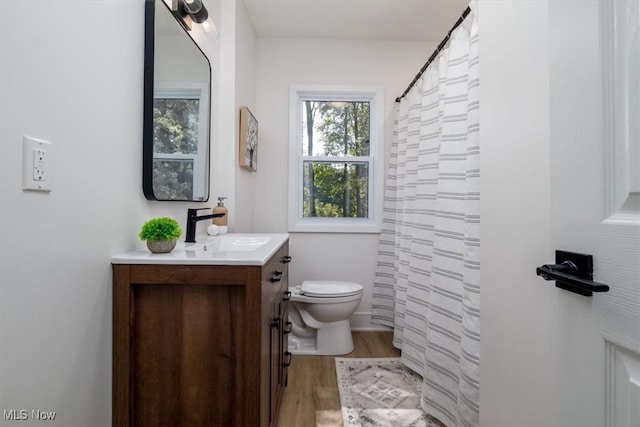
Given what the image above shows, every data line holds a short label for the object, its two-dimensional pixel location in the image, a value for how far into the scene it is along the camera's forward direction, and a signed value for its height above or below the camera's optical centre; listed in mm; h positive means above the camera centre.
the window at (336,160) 2783 +521
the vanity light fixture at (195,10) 1432 +999
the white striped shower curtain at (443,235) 1323 -101
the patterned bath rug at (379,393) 1551 -1029
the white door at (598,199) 463 +34
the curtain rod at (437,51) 1428 +981
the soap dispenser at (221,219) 1802 -22
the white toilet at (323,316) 2139 -735
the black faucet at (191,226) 1425 -52
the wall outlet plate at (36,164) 673 +114
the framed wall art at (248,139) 2145 +569
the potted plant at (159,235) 1047 -70
